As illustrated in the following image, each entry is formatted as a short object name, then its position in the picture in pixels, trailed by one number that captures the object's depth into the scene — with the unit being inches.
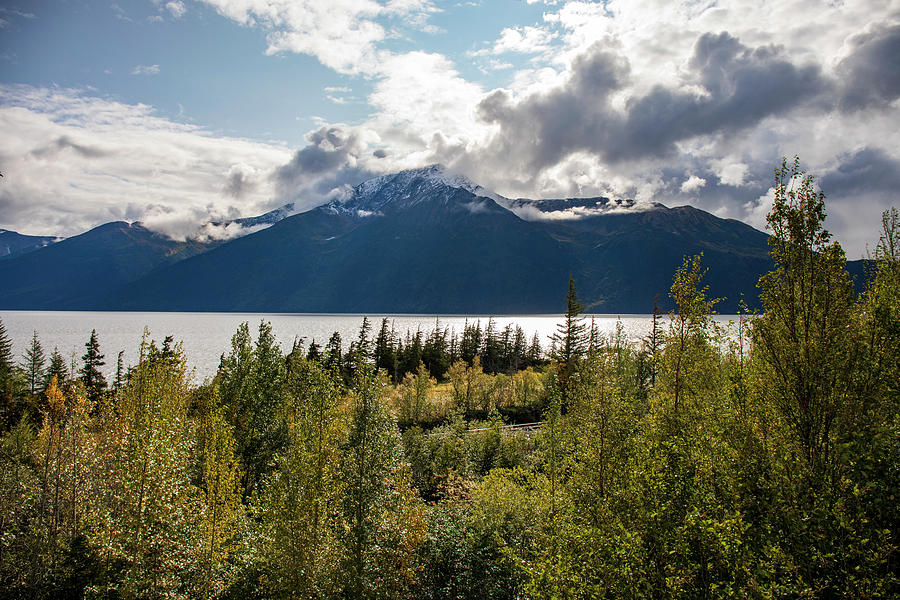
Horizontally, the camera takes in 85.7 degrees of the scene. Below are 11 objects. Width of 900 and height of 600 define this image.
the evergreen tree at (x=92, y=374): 2446.6
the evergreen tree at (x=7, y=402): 2188.7
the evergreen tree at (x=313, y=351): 3408.0
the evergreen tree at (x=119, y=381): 2484.9
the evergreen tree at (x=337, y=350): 3497.3
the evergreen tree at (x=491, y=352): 4889.3
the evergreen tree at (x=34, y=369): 2915.8
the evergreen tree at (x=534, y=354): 5118.1
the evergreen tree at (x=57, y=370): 2579.7
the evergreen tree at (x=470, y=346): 4749.0
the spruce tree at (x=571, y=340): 2812.0
